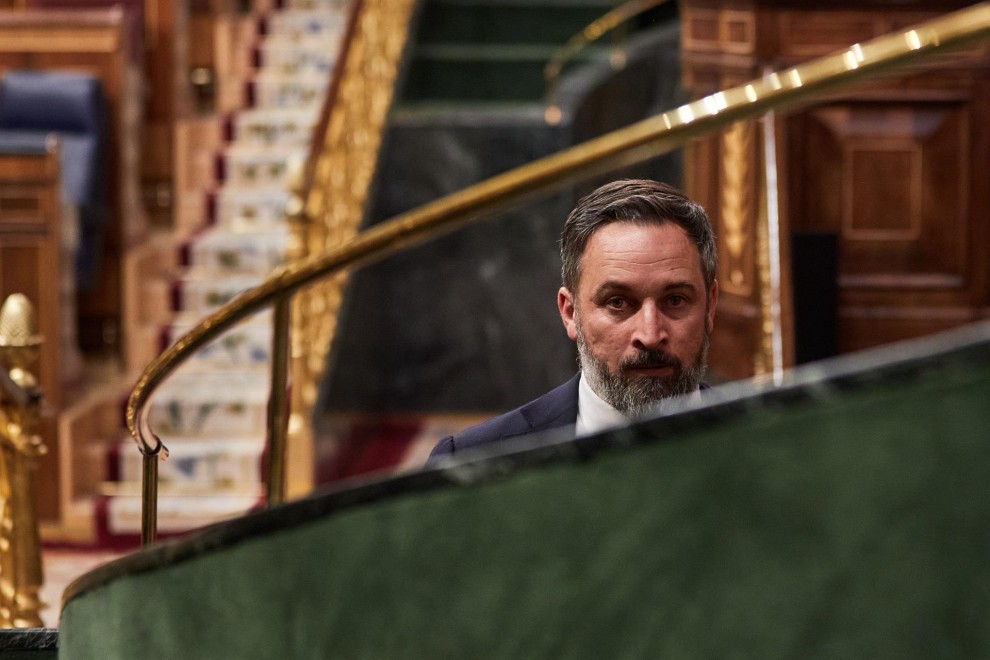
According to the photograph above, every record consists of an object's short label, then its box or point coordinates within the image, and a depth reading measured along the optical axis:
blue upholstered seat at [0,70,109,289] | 11.20
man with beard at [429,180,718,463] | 3.46
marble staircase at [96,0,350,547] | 9.98
